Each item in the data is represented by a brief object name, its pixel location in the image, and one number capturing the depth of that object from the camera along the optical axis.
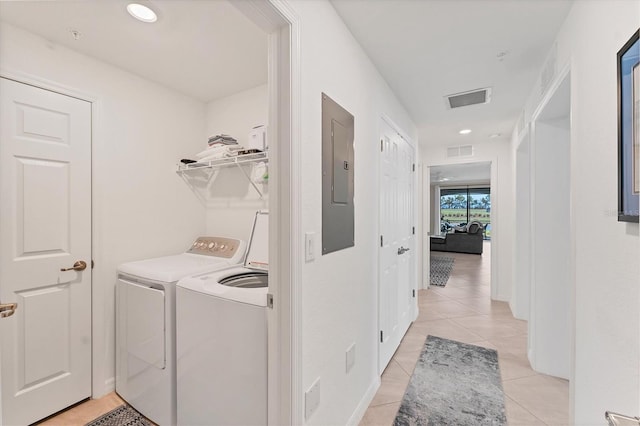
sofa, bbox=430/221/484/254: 9.02
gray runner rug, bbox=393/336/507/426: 1.90
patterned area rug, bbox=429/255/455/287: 5.50
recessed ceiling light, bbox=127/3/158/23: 1.56
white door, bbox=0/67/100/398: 2.09
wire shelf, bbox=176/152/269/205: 2.17
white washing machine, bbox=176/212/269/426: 1.36
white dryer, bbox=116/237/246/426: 1.74
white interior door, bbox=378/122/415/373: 2.37
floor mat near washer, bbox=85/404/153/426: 1.85
